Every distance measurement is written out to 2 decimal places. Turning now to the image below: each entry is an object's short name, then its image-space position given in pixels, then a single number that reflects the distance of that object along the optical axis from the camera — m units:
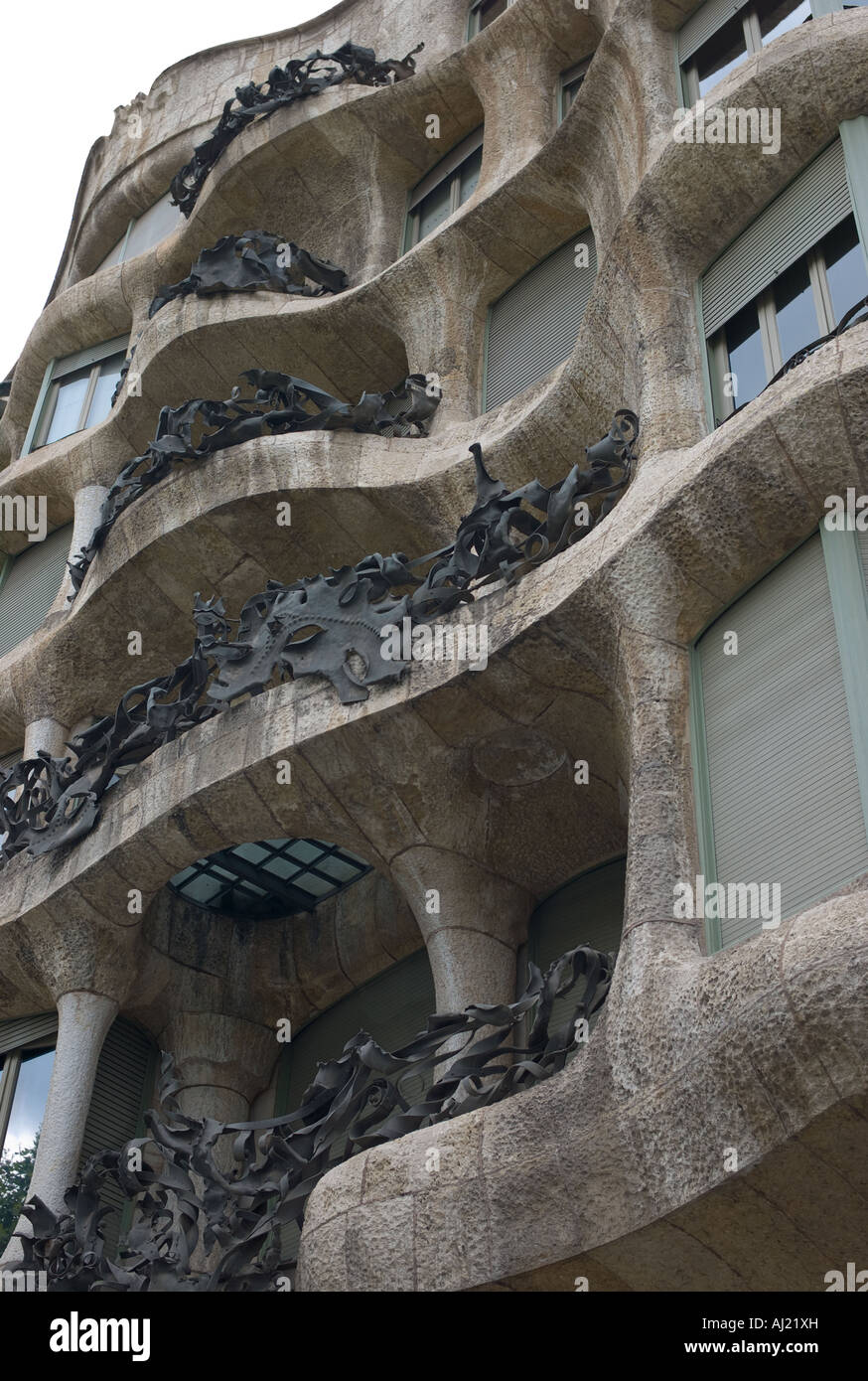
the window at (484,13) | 20.06
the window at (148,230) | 21.92
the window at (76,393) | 20.20
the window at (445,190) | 18.05
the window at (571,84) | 17.22
